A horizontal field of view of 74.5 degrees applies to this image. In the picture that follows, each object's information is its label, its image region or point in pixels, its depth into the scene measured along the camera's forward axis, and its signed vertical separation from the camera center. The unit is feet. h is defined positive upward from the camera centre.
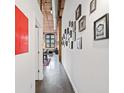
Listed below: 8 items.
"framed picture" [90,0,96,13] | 4.04 +2.04
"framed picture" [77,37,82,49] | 6.09 +0.17
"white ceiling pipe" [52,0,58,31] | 12.03 +6.30
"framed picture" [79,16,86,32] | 5.35 +1.50
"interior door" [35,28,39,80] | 9.80 -1.52
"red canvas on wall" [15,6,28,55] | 3.78 +0.70
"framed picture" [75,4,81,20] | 6.30 +2.66
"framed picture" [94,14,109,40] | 3.13 +0.73
